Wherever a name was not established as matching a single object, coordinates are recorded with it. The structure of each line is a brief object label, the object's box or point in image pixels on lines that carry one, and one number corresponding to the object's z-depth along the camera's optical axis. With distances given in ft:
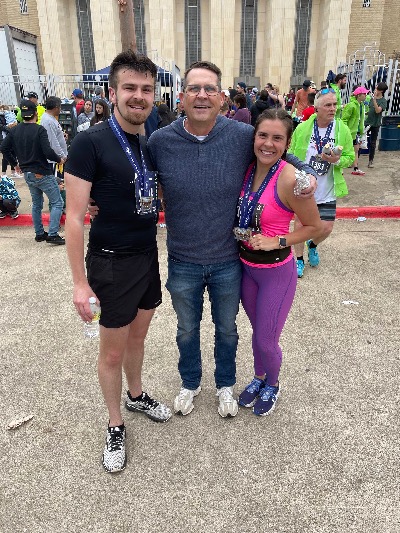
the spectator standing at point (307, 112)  23.86
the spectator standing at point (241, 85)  51.73
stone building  97.45
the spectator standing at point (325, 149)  13.11
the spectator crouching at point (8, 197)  22.07
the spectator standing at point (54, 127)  20.85
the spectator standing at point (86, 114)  33.29
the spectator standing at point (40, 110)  24.62
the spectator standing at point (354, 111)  28.35
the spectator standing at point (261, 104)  28.25
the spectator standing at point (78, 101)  37.70
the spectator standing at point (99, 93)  37.32
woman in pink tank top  7.13
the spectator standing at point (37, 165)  18.74
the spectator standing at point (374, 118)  33.76
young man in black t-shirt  6.44
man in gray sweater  7.09
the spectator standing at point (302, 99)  33.32
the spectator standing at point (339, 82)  33.72
